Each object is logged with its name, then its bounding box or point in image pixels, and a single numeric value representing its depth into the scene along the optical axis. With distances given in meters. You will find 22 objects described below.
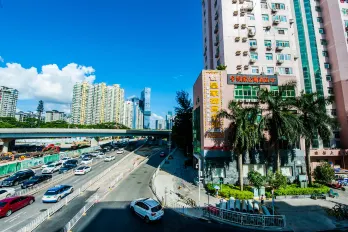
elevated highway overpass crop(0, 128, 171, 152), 54.49
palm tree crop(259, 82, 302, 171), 23.14
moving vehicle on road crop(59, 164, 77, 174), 37.11
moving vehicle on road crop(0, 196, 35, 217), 18.08
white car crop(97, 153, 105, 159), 56.91
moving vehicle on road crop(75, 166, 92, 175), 36.06
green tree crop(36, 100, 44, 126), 130.32
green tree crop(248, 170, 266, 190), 23.33
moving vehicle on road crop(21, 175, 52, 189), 27.41
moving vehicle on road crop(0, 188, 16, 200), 23.55
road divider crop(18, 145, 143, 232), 15.28
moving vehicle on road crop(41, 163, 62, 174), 36.78
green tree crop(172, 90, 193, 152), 51.39
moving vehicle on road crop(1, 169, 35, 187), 29.04
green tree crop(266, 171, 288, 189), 23.48
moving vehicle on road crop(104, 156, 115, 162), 51.37
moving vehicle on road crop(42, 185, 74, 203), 21.61
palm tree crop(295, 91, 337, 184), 25.44
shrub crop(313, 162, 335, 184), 26.33
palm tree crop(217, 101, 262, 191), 23.39
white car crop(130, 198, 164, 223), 16.80
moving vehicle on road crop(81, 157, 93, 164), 46.13
